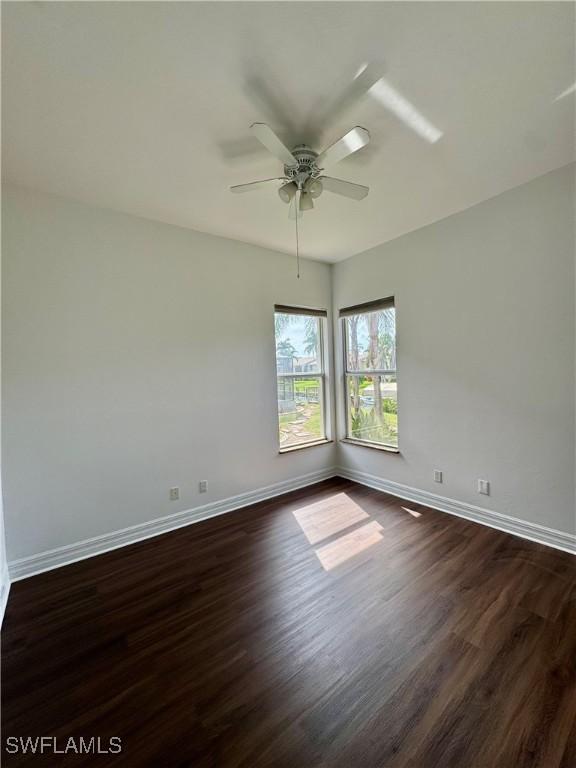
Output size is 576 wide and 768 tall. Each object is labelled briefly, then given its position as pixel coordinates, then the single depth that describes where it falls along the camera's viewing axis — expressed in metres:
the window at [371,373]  3.49
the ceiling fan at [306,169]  1.54
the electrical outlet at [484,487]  2.71
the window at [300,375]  3.66
